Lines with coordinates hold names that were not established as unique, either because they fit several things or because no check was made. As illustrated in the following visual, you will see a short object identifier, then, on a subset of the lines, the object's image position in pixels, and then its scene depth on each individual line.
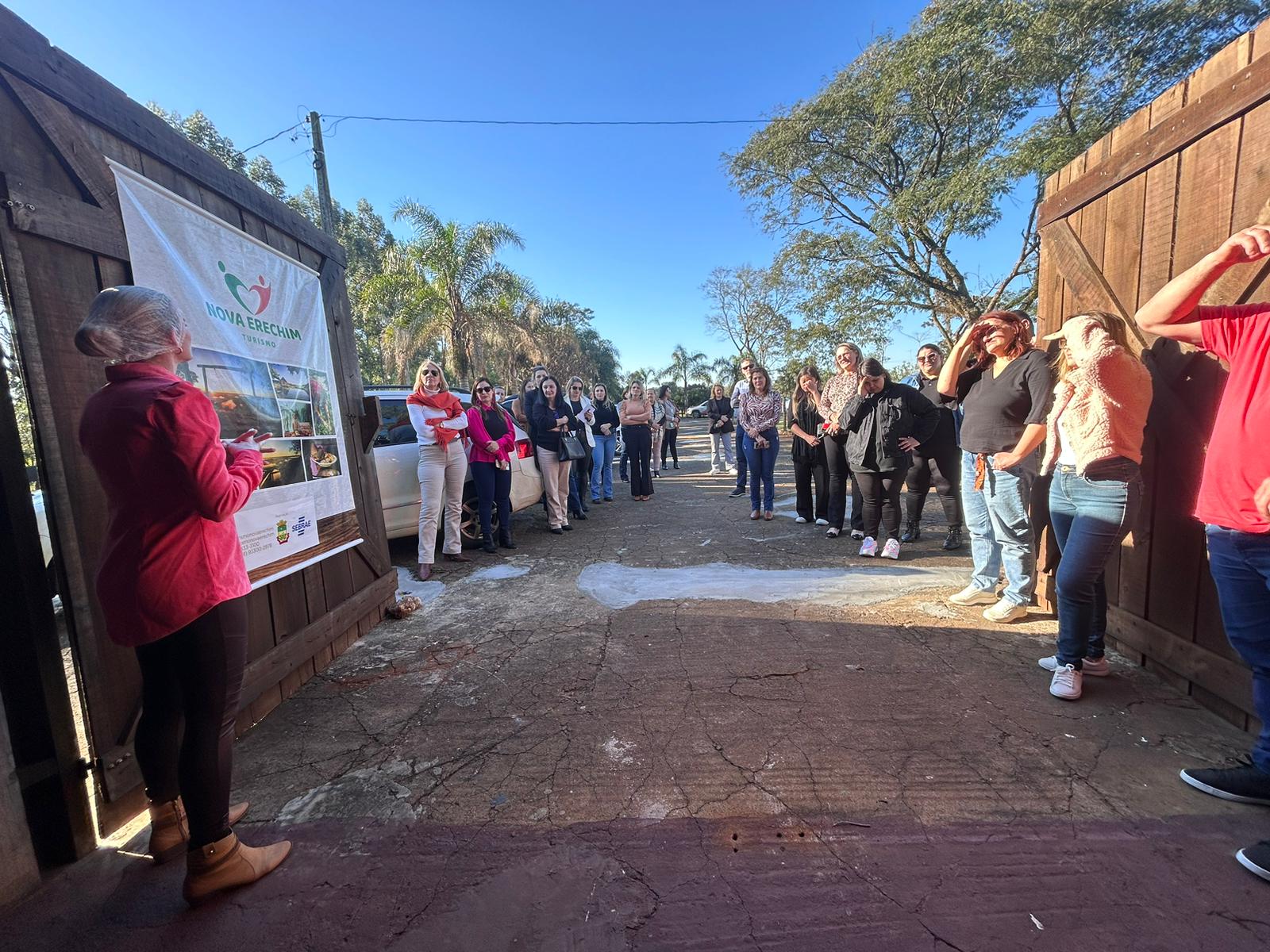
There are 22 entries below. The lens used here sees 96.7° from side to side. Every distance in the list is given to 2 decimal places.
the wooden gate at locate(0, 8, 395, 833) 1.82
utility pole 13.28
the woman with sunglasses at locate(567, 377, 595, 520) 7.75
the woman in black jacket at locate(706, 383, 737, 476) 10.58
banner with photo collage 2.40
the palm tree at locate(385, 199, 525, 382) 17.14
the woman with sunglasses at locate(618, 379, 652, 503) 8.57
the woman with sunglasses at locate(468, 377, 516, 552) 5.62
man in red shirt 1.81
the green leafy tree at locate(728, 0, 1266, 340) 12.61
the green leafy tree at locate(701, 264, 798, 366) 28.92
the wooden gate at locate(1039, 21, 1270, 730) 2.30
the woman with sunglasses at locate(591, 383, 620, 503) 9.02
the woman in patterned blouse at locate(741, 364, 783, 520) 6.96
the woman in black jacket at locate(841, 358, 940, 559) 4.92
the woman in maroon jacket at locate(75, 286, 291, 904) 1.52
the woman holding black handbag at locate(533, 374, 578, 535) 6.75
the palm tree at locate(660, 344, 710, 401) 64.75
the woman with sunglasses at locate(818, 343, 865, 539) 5.48
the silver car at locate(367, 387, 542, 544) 5.34
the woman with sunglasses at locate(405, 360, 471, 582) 5.02
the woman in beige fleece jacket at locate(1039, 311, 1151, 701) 2.46
